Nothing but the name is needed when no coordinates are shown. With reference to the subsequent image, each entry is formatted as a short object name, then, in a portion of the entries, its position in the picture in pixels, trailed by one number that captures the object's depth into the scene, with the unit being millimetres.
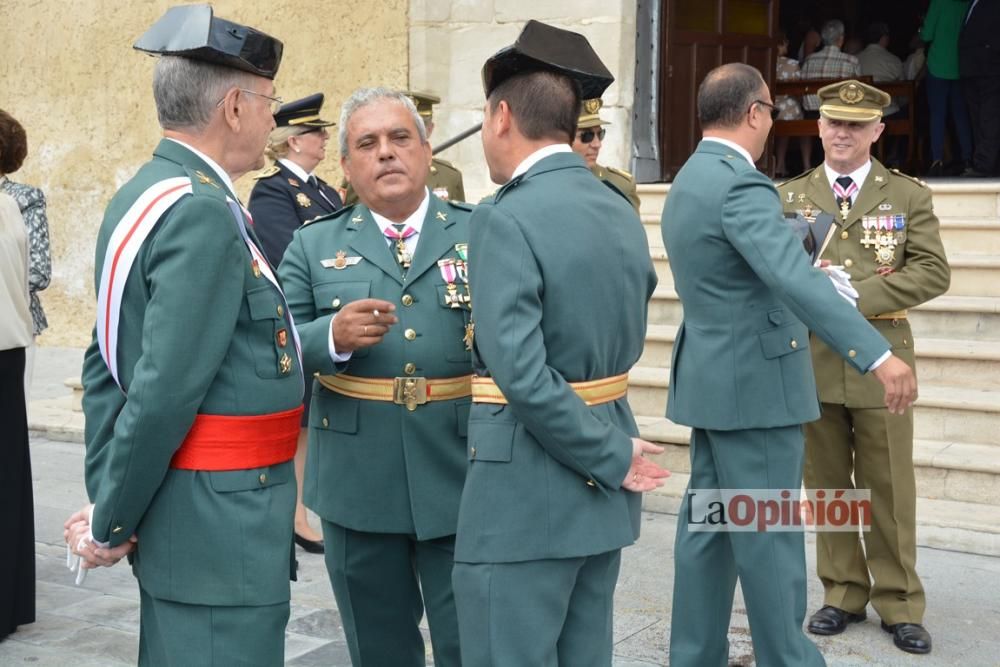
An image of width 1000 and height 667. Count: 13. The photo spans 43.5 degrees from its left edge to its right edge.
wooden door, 8977
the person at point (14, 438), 4434
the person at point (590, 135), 5812
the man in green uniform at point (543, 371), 2604
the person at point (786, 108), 10914
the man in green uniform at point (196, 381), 2355
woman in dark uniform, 5254
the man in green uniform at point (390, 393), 3139
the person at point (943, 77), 10680
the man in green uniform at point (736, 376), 3611
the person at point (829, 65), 11344
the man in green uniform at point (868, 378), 4336
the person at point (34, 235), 4781
